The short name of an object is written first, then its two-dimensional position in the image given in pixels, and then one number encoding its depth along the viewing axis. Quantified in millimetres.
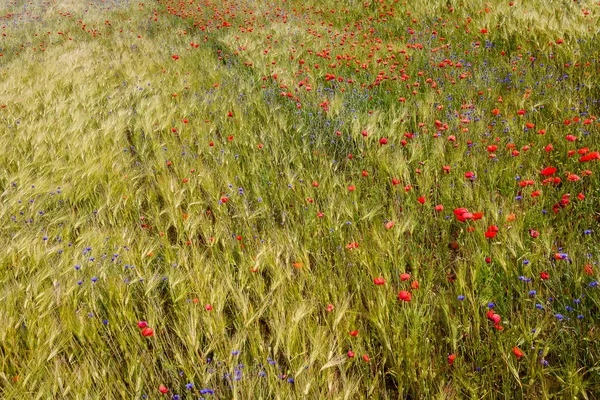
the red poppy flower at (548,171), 1814
